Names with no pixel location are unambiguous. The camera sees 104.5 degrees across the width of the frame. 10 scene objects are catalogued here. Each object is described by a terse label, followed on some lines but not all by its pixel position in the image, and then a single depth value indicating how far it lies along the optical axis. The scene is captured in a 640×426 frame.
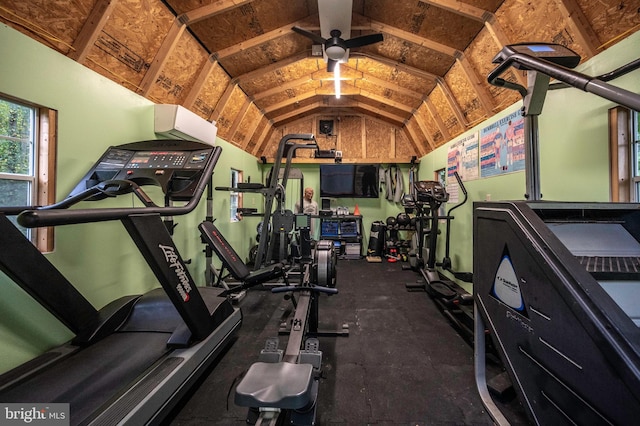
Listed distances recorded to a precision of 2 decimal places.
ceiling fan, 2.50
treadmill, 1.29
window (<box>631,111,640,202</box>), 1.64
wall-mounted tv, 6.11
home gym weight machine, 3.44
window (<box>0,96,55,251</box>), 1.68
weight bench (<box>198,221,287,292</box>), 2.47
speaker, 6.23
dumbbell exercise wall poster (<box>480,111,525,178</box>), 2.50
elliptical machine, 2.59
